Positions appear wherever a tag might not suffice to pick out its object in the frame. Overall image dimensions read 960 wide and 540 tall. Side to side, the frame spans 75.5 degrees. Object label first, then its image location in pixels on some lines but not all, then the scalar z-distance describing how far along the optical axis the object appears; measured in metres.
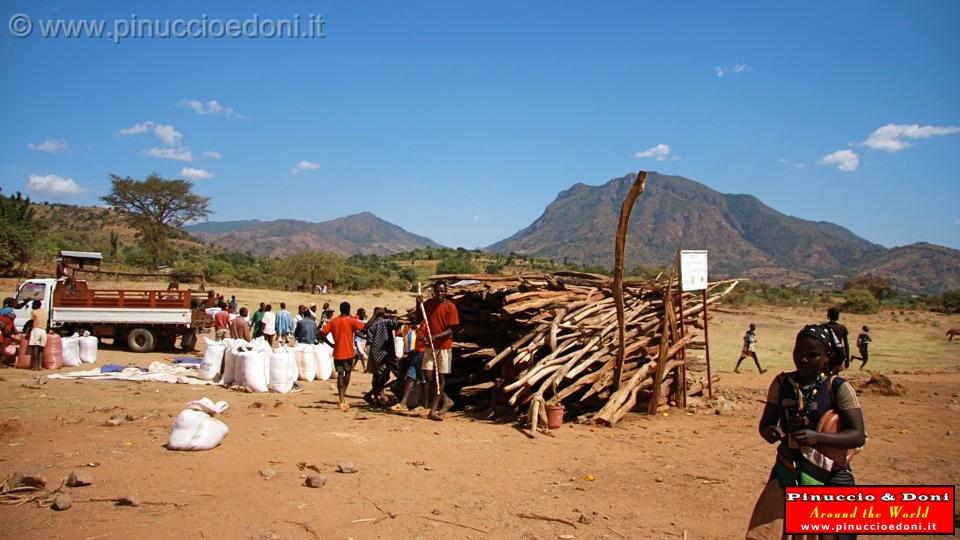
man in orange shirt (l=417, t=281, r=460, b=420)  8.49
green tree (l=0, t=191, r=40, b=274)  32.72
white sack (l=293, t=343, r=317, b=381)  12.15
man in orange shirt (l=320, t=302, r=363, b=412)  9.06
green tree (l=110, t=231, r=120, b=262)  50.91
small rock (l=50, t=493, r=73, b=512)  4.70
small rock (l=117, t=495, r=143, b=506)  4.79
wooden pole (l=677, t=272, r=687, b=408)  9.84
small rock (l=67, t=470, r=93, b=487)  5.11
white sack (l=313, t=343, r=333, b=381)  12.48
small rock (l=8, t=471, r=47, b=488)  4.98
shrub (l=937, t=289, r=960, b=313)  41.12
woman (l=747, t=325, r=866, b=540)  3.08
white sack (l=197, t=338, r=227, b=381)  11.31
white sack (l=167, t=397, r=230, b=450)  6.27
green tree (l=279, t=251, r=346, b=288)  43.09
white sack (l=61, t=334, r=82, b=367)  12.62
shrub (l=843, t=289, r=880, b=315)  39.34
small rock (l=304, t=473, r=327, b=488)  5.38
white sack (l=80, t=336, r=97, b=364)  13.05
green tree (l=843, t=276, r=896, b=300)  54.19
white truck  15.50
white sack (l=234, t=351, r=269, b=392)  10.48
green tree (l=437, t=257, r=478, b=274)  50.51
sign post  9.51
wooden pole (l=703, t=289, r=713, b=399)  10.17
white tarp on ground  11.01
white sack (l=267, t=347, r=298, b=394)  10.59
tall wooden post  6.97
